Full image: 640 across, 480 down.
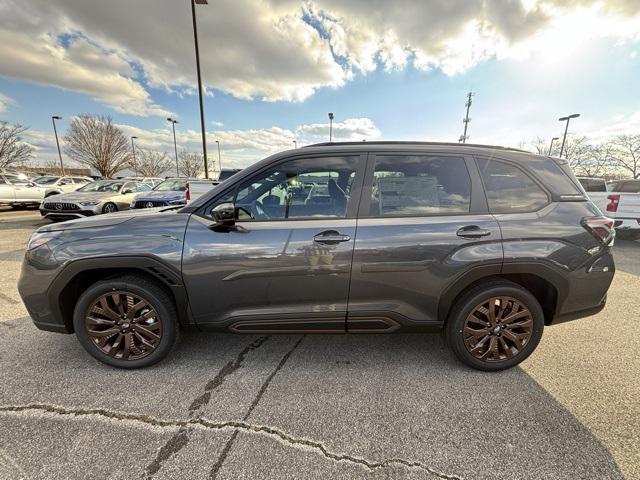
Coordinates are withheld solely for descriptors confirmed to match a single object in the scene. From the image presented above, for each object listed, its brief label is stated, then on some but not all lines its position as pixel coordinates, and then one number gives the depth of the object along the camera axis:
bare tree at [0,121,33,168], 29.16
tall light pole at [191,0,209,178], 11.41
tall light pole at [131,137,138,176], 44.91
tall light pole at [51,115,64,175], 37.91
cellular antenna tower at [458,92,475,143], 35.06
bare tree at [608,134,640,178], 32.09
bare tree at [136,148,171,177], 50.78
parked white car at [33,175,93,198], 15.44
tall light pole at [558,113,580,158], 25.22
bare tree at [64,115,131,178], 38.91
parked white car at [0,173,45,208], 13.93
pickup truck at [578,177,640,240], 7.59
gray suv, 2.37
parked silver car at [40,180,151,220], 9.66
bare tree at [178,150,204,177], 58.59
